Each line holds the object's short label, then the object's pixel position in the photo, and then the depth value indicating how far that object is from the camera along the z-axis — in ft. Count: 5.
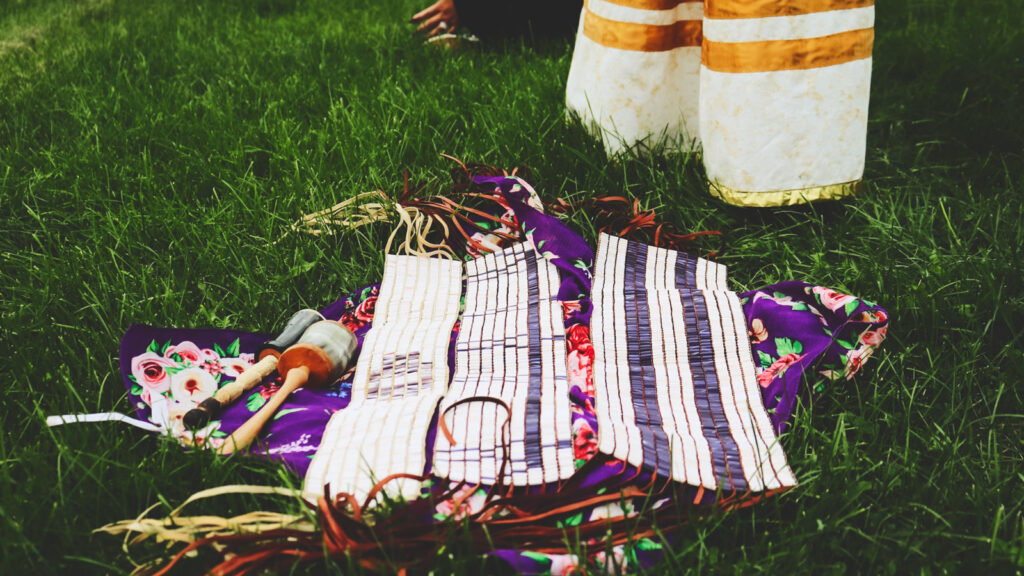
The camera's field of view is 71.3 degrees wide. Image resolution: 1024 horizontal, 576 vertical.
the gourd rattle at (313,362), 3.98
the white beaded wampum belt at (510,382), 3.62
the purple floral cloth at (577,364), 3.86
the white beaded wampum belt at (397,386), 3.59
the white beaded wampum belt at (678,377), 3.66
